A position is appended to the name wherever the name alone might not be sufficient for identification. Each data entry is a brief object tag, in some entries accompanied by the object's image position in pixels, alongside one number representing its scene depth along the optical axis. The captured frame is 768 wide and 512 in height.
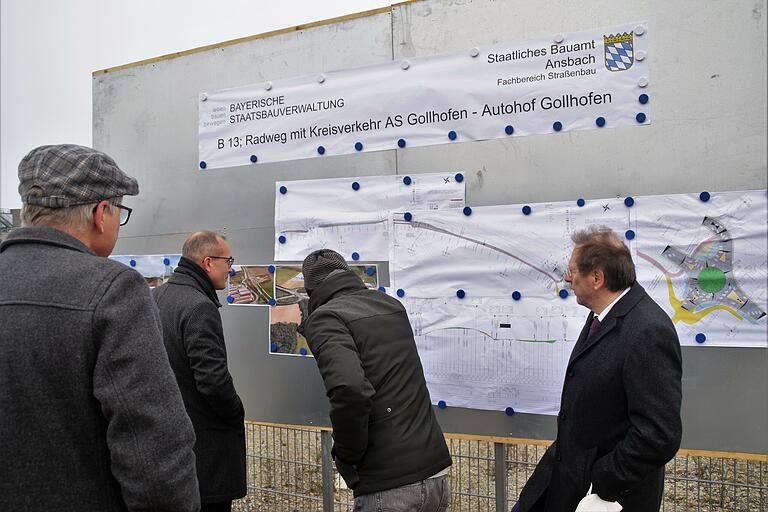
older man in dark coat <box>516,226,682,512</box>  2.09
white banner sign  3.04
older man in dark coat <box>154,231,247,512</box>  2.99
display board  2.81
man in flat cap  1.52
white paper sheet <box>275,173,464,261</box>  3.44
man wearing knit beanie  2.39
